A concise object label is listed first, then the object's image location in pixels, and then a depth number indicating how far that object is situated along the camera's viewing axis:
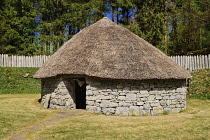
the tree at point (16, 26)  31.39
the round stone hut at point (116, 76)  10.95
